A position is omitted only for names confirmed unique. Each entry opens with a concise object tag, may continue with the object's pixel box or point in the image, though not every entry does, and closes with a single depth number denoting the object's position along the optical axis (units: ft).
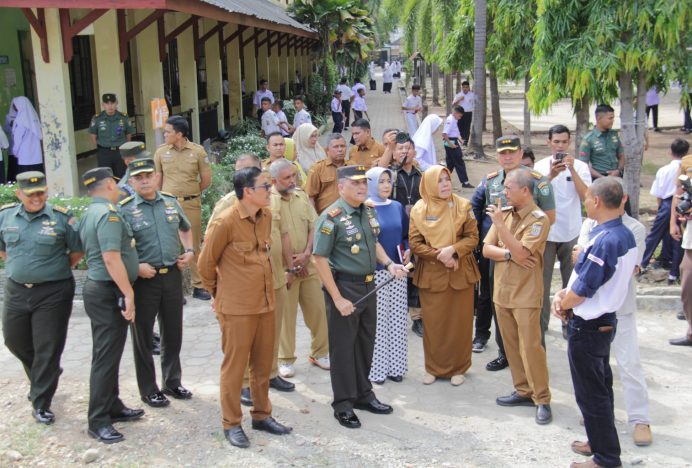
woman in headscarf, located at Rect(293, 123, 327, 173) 24.99
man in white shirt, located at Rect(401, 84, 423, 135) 57.44
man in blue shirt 13.61
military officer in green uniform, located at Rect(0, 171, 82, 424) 15.71
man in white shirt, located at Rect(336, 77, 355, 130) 76.79
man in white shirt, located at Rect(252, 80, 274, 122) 62.85
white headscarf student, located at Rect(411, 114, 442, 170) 26.25
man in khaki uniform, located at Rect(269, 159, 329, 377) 18.06
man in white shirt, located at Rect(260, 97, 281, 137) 48.39
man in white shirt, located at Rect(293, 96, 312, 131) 53.78
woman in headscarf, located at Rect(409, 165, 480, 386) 17.92
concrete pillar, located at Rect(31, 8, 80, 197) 29.99
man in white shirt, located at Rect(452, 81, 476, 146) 62.90
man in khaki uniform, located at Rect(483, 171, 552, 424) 16.11
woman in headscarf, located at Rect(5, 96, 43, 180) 33.22
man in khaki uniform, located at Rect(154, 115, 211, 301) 23.73
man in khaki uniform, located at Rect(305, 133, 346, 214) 22.00
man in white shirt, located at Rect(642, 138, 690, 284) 25.77
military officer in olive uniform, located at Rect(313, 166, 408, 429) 16.06
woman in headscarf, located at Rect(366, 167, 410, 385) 18.49
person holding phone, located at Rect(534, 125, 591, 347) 20.27
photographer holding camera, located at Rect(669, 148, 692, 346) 20.72
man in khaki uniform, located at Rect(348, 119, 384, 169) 25.16
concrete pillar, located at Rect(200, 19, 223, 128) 56.90
